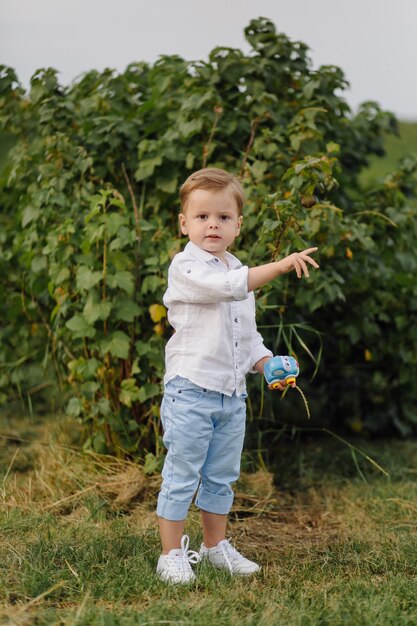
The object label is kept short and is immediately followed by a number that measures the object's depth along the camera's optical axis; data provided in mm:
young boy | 2928
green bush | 3955
